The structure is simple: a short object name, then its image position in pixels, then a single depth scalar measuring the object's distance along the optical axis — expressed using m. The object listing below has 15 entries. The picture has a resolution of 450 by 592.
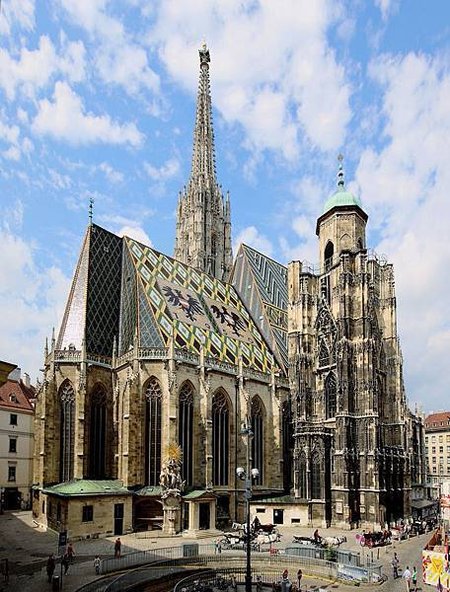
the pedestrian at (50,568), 24.44
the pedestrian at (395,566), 27.07
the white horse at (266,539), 35.50
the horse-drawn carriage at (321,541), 33.18
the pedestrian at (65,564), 25.83
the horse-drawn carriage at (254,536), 32.75
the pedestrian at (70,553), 28.61
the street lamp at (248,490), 18.79
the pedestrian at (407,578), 24.11
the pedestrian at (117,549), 29.42
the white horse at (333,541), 35.23
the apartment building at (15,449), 53.25
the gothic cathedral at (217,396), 40.28
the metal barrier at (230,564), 25.61
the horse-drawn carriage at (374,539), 35.58
